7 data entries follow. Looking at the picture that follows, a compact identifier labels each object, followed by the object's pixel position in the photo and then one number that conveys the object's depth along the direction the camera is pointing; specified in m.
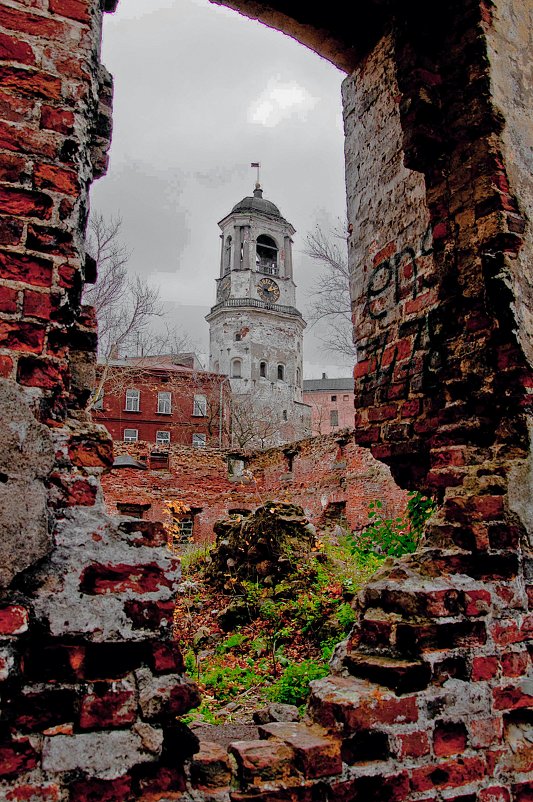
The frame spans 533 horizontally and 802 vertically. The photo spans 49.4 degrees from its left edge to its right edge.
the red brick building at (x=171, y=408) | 30.47
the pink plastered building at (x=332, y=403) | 58.78
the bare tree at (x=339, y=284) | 16.64
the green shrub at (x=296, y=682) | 4.07
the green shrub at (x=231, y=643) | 5.55
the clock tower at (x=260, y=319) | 37.62
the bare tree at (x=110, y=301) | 17.77
